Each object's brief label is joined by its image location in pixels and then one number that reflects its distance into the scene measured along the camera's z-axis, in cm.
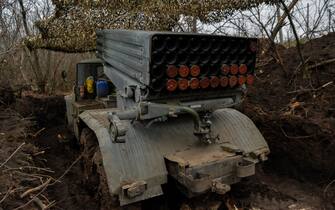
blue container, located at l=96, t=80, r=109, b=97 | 523
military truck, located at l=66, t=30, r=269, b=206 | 311
